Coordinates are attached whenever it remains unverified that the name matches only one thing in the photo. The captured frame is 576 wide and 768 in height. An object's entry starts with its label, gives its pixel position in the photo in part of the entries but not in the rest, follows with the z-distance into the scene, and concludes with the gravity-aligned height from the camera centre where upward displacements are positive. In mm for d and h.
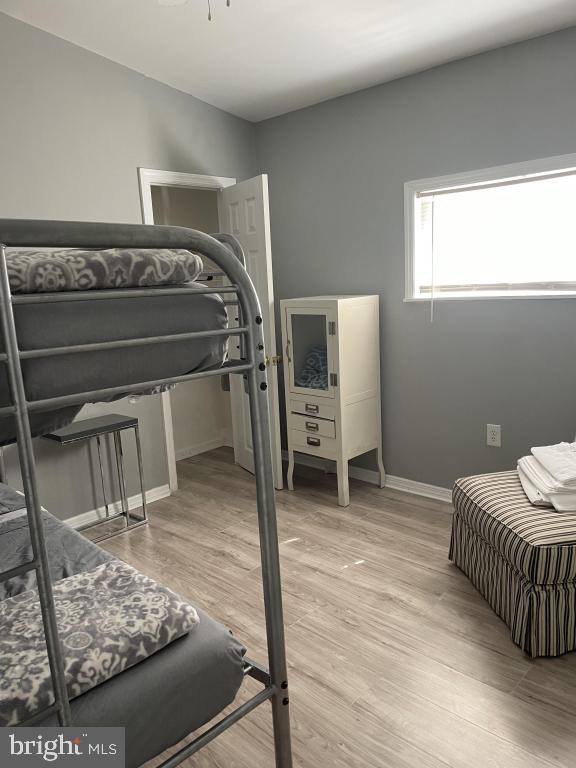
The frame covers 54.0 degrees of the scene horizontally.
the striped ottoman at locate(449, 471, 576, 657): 1938 -1040
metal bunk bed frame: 840 -169
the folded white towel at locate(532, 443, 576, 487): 2106 -742
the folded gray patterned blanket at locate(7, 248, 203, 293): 907 +40
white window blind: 2785 +191
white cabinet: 3270 -572
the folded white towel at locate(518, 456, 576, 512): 2094 -826
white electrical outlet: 3098 -876
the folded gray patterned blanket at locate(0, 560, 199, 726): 978 -665
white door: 3457 +254
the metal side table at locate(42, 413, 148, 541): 2959 -830
